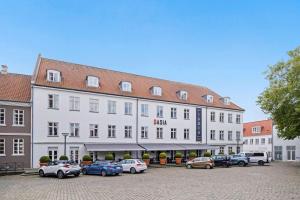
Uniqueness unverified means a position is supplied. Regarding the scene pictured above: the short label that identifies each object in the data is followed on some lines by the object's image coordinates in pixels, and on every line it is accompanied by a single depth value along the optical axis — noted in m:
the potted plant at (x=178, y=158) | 34.56
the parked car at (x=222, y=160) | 32.30
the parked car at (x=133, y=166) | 24.89
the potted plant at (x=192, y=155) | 35.64
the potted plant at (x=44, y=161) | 26.30
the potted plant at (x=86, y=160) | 28.13
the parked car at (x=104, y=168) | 22.85
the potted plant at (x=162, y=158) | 33.20
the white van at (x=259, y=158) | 35.91
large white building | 28.97
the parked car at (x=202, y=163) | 29.91
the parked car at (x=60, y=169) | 21.40
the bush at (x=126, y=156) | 30.26
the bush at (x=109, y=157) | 29.35
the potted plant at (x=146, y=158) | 32.04
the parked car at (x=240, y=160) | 34.08
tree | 29.35
